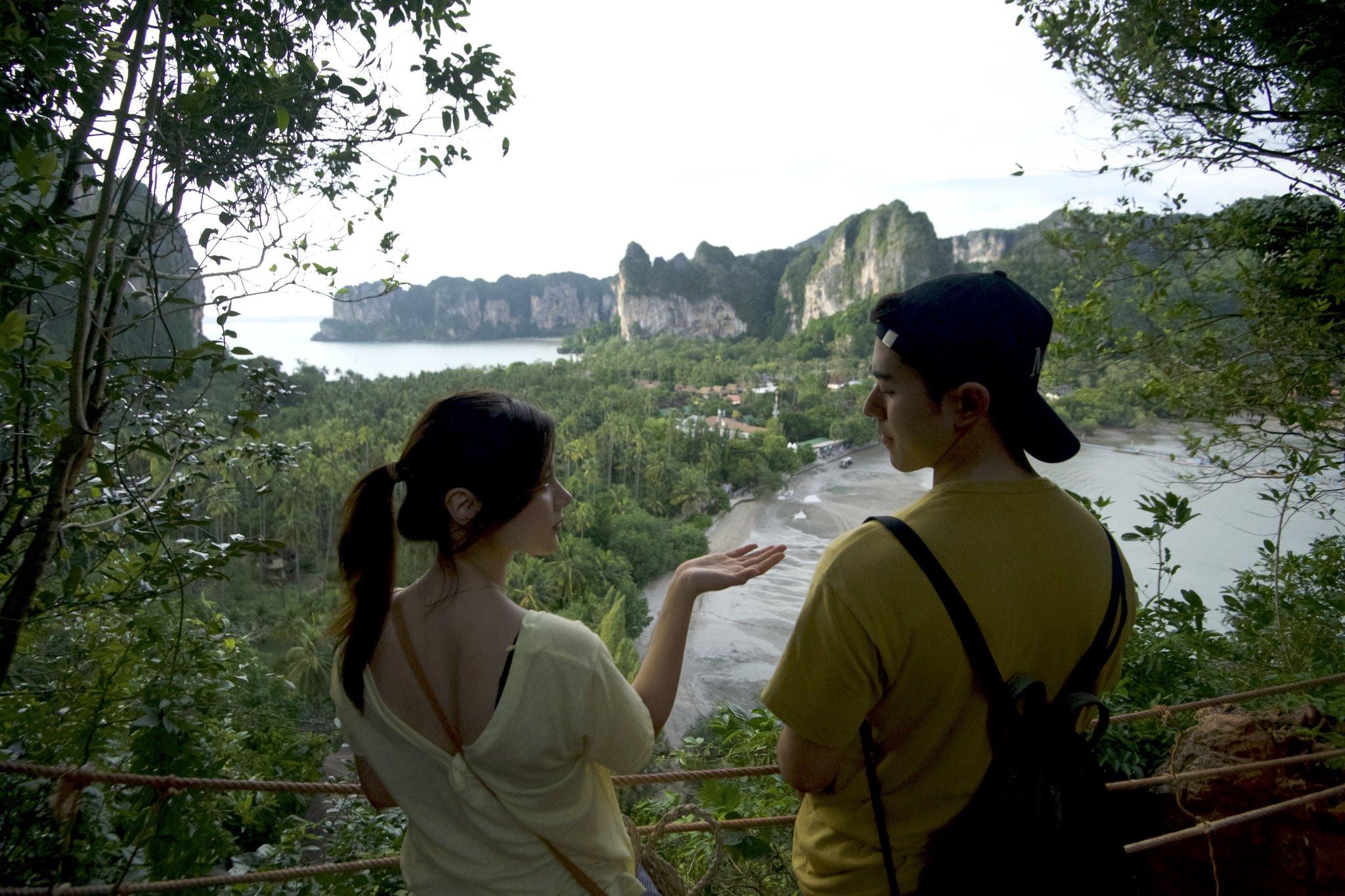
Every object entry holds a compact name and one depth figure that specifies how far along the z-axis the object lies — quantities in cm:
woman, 79
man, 73
